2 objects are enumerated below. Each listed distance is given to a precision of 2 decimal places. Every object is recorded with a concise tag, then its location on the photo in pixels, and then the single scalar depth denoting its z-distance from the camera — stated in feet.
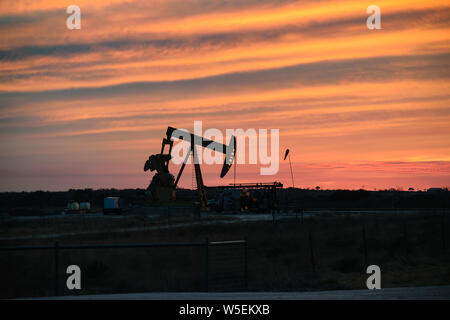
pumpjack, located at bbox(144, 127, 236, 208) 225.56
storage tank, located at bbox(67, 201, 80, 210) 302.66
